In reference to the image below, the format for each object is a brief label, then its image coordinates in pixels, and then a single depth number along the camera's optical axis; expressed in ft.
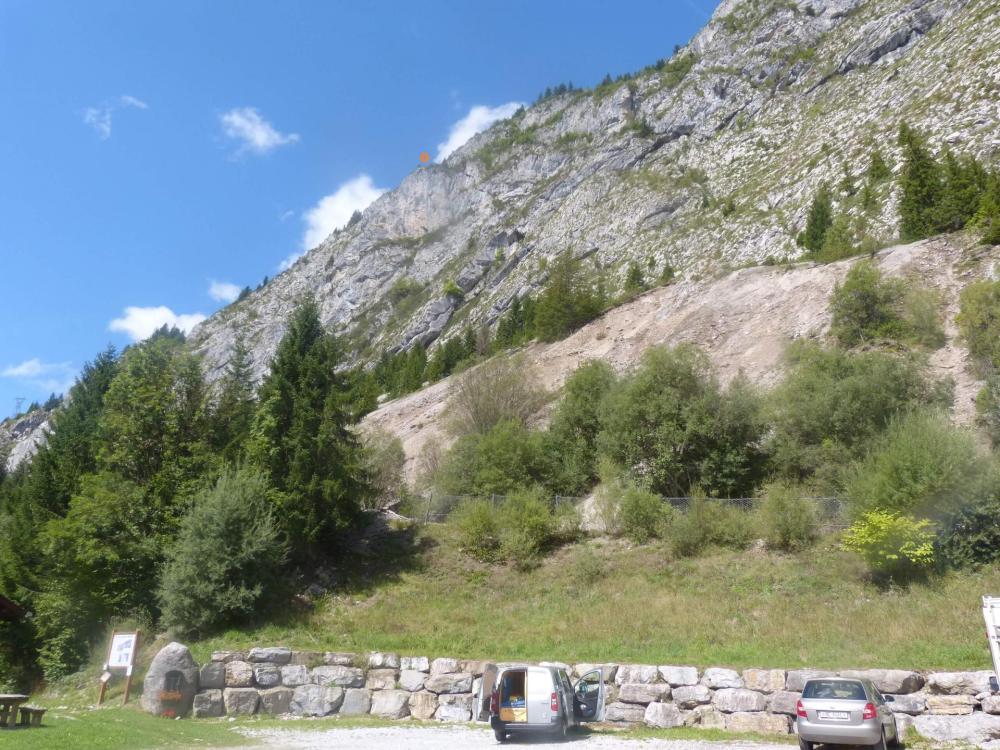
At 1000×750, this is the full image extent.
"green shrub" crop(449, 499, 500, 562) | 93.61
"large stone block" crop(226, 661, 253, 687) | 58.44
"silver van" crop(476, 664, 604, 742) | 42.55
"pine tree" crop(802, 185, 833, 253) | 190.80
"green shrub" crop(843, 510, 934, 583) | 66.90
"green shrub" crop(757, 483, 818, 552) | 82.33
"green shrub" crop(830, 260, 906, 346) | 125.59
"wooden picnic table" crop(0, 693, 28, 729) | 40.70
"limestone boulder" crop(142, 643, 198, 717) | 55.16
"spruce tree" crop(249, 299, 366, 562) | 87.86
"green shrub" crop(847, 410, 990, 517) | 70.95
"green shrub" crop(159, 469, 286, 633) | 71.36
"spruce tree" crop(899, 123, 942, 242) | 157.50
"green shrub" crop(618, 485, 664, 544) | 91.86
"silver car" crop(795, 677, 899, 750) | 36.68
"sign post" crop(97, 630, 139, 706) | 58.80
